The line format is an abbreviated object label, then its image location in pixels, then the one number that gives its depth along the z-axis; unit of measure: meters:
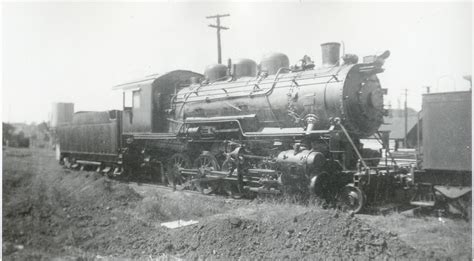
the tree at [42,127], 50.47
